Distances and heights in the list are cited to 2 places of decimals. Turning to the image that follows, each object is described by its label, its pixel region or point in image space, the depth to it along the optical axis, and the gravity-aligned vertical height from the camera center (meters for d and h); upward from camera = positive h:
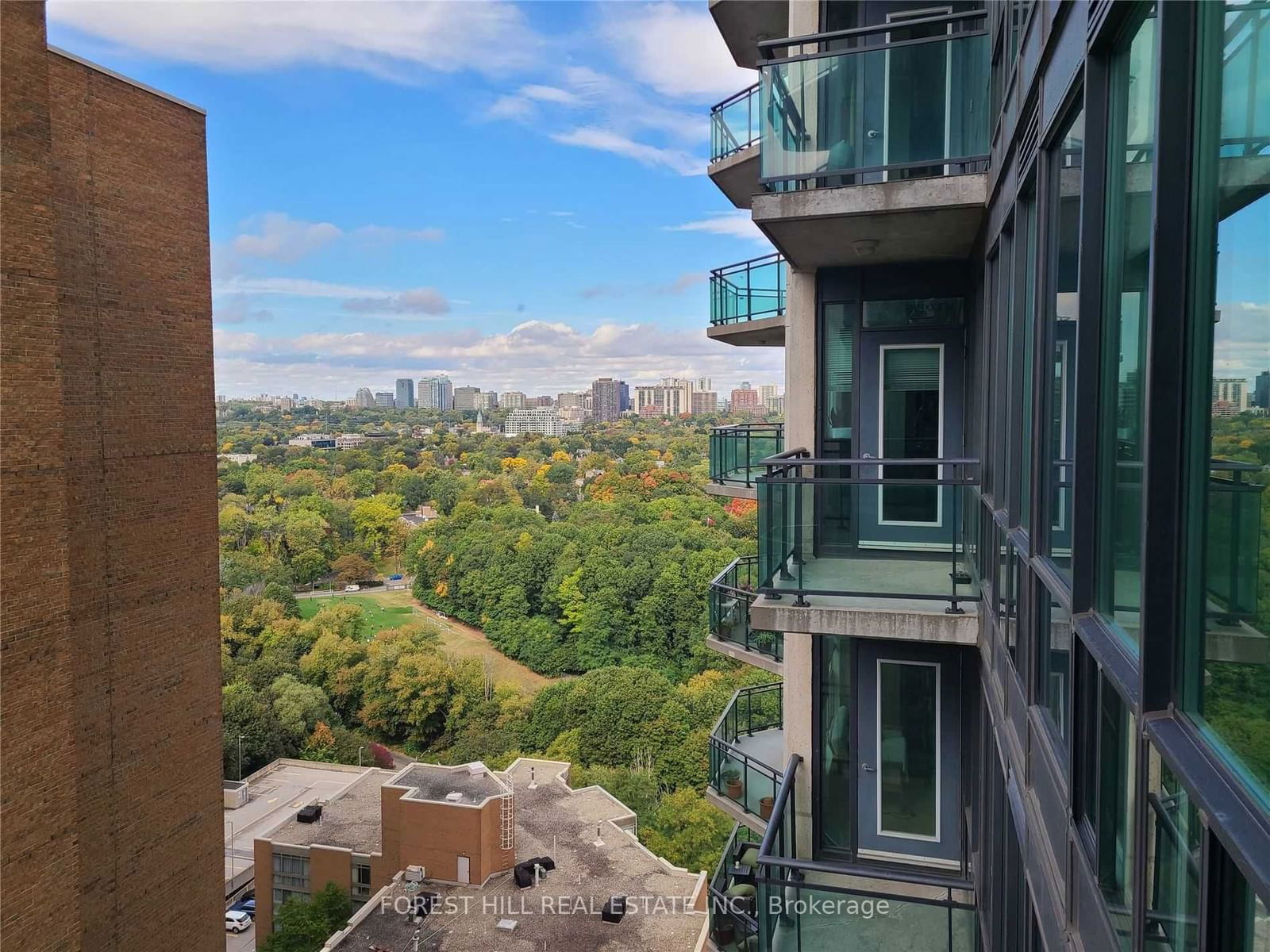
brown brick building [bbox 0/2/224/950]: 13.76 -1.04
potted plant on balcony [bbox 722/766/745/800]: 10.09 -4.18
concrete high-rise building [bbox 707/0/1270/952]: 1.65 -0.21
